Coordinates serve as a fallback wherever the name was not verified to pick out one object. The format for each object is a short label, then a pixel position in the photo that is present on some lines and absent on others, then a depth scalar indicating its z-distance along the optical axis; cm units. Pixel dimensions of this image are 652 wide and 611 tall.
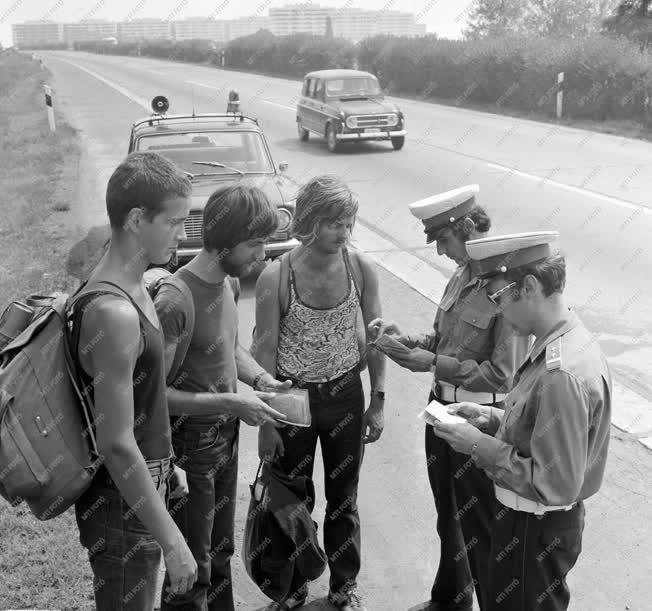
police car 1070
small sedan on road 2117
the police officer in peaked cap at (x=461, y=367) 382
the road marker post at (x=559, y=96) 2794
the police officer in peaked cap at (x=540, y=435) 289
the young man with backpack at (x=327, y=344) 395
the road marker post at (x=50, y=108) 2389
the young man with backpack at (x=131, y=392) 266
